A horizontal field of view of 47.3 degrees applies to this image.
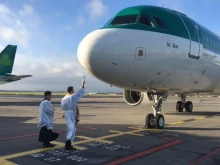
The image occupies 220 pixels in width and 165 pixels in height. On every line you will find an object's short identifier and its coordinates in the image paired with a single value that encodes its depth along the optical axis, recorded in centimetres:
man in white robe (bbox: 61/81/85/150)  669
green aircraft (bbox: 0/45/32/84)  4253
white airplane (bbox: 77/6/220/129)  804
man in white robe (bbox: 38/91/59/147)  700
